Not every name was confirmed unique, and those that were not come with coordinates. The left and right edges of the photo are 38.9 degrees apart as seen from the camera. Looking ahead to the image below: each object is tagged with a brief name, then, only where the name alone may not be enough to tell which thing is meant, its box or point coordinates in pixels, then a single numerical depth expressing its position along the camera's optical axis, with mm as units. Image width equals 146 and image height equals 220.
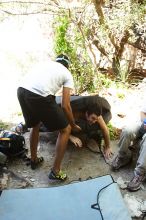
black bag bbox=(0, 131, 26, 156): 2462
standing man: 2130
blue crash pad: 1920
